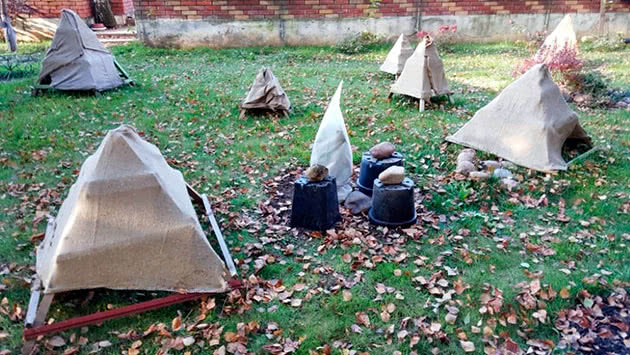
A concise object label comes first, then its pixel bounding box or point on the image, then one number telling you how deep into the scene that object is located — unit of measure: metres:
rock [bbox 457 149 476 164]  5.69
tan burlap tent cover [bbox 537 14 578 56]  9.75
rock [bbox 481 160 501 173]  5.45
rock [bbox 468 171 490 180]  5.17
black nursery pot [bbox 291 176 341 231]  4.30
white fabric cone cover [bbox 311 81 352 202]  4.83
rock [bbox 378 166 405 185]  4.34
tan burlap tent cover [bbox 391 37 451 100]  7.93
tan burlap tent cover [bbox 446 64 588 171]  5.43
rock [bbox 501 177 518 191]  5.13
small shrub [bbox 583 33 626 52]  13.01
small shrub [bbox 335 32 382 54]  13.73
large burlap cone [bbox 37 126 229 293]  3.14
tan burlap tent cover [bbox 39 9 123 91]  8.65
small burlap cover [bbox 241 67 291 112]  7.65
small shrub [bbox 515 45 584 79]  8.59
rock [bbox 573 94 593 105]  8.10
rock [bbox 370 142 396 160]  4.90
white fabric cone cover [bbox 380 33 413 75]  10.08
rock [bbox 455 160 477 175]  5.47
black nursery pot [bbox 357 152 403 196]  4.86
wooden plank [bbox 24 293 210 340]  3.01
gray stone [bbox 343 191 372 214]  4.74
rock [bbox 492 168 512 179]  5.29
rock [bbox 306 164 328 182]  4.33
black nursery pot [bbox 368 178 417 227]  4.34
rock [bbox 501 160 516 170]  5.50
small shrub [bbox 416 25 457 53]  13.78
